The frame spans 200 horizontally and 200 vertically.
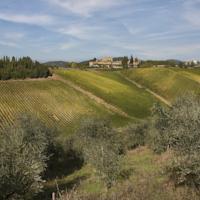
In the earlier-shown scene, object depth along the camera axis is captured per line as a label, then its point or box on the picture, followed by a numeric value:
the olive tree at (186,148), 22.67
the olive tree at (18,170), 22.39
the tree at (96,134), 52.19
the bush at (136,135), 61.75
